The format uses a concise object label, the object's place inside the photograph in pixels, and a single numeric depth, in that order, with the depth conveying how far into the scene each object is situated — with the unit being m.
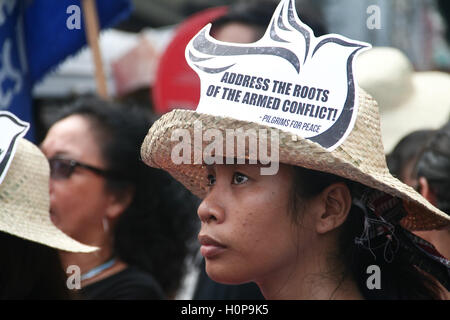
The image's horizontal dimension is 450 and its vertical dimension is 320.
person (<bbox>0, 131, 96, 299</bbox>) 4.87
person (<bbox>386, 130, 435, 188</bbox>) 6.82
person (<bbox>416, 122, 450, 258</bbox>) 5.77
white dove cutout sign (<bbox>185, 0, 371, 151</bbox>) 4.09
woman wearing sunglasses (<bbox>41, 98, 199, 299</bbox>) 6.67
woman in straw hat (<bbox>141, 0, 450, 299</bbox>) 4.05
